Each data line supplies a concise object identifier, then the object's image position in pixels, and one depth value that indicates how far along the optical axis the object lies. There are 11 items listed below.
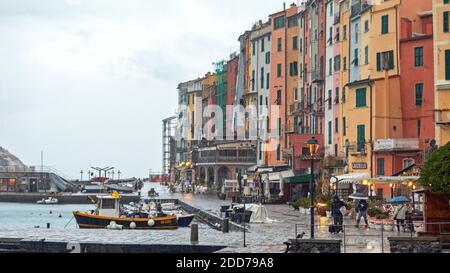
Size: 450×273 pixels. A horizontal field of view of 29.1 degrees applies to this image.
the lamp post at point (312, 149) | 34.38
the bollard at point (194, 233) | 36.48
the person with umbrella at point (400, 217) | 38.37
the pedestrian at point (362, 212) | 41.24
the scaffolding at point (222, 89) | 138.75
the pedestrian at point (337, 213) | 41.28
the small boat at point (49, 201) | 130.38
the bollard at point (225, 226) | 43.94
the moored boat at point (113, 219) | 55.44
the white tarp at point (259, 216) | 49.03
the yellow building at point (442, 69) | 55.78
